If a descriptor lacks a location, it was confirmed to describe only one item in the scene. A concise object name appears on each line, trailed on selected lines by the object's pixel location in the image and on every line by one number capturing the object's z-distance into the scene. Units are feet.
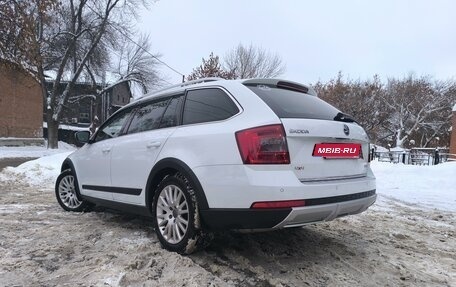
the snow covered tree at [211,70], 118.32
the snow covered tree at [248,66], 130.21
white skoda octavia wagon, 11.48
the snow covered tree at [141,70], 113.39
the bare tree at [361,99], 138.10
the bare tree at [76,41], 83.41
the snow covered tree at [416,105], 147.33
